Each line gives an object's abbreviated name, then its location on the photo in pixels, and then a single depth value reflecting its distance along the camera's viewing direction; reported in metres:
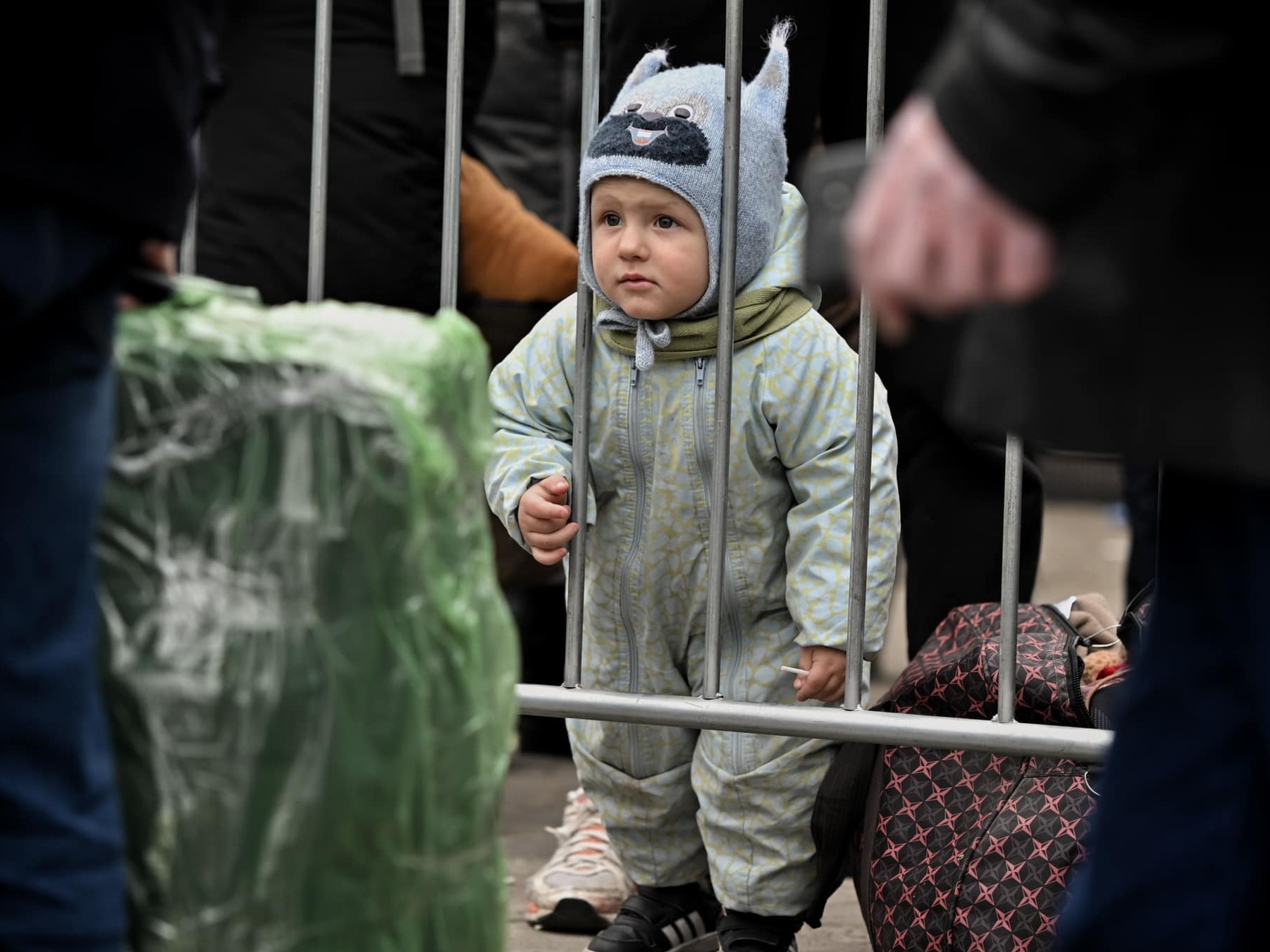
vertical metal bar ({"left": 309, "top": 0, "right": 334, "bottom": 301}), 4.03
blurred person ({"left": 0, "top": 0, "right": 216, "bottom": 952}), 3.18
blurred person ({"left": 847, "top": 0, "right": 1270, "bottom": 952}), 2.87
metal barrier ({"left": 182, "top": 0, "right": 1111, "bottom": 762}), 3.87
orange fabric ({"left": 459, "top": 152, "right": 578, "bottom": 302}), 4.48
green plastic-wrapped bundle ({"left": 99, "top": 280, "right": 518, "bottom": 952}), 3.24
